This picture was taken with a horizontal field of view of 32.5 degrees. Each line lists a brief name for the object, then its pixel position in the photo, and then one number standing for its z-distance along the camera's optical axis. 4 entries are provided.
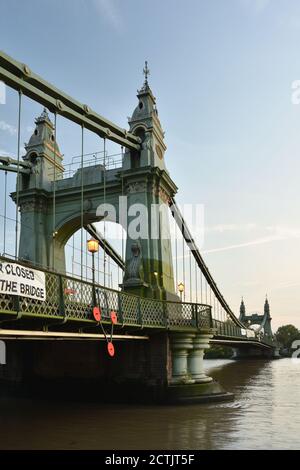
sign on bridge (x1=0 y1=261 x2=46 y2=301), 9.80
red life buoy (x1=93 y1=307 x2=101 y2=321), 13.01
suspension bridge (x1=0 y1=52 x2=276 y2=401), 12.36
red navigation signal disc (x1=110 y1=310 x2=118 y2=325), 14.06
